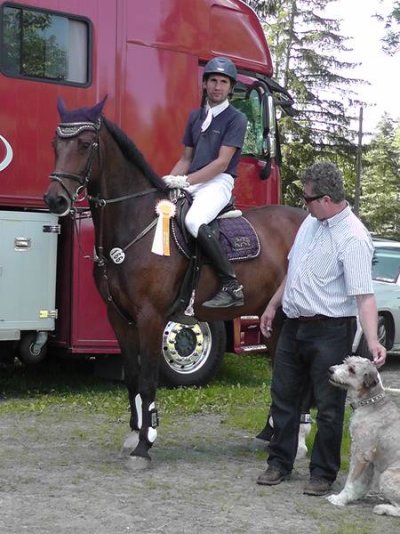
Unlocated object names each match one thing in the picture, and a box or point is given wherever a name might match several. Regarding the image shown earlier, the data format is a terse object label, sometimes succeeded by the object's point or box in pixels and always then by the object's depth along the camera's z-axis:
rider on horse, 6.90
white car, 13.80
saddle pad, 7.17
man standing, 5.62
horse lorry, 8.73
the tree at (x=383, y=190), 58.50
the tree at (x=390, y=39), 29.63
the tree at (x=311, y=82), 36.28
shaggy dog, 5.29
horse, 6.55
